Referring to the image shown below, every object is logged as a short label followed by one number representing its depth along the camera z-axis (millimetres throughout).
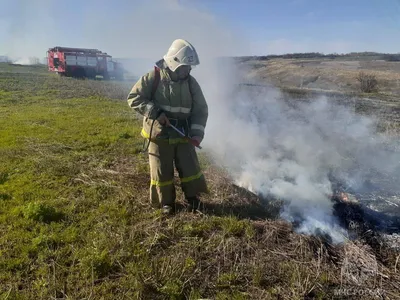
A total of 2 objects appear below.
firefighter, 4062
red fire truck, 28391
